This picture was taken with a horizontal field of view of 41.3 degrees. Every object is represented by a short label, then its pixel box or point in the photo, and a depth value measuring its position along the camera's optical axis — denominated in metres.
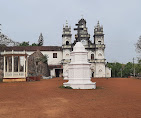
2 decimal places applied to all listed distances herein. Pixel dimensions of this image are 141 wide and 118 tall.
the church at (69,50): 44.19
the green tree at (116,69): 63.97
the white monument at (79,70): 14.63
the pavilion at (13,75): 23.14
